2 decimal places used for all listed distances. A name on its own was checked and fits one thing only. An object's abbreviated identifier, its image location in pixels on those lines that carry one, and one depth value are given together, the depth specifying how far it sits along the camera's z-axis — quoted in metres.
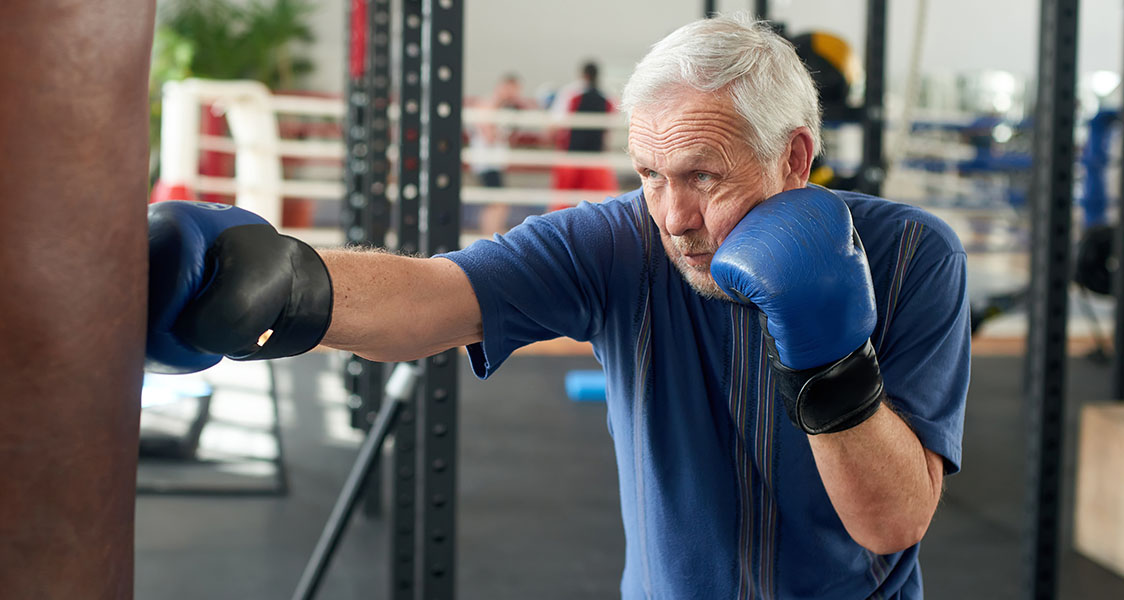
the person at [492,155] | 8.26
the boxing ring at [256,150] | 5.84
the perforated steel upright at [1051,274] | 2.10
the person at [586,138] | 7.91
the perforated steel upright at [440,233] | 1.54
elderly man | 1.09
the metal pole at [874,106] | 3.26
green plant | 11.08
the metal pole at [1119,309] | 3.52
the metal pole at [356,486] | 2.10
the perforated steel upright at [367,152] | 3.05
